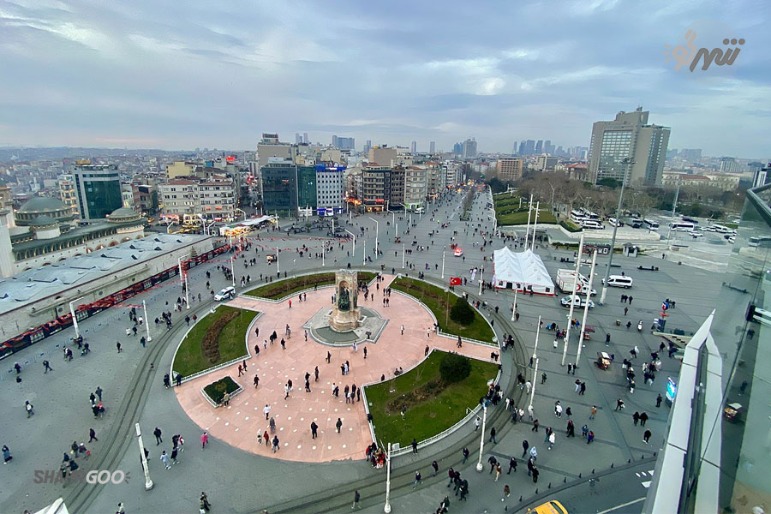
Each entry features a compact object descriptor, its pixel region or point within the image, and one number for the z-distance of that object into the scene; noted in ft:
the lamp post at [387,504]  51.19
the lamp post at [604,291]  124.28
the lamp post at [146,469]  53.83
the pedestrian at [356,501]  52.55
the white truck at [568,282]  130.62
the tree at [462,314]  106.45
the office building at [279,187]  286.87
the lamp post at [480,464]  59.23
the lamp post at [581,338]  83.95
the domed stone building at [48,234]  135.95
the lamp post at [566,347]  87.30
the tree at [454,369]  78.18
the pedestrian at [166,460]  58.85
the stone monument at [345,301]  103.40
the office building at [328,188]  304.91
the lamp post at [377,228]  228.92
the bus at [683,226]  248.52
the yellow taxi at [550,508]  49.34
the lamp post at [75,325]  95.86
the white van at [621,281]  141.21
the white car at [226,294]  123.54
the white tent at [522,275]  131.54
